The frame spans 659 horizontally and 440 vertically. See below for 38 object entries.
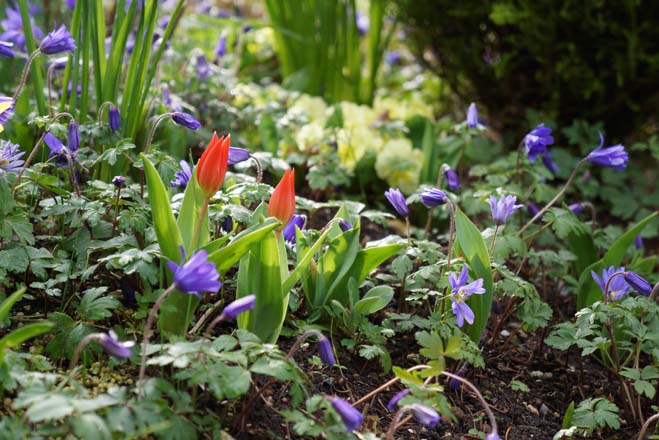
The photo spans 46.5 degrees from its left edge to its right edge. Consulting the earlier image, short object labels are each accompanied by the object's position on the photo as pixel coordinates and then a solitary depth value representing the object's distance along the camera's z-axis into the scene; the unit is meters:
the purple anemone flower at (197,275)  1.52
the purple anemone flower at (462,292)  1.88
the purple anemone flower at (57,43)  2.06
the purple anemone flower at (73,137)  2.08
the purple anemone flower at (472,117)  2.62
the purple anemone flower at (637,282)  1.95
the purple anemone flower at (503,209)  2.09
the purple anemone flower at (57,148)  2.03
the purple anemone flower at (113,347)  1.46
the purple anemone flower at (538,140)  2.36
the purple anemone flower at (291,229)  2.04
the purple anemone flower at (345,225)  2.14
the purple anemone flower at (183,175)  2.02
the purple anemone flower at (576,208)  2.54
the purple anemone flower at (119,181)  1.91
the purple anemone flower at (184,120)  2.07
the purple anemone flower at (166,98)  2.87
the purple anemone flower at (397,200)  2.12
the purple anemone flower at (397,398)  1.63
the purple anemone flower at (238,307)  1.53
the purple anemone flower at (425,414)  1.53
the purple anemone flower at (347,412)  1.51
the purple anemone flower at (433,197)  2.04
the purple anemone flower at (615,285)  2.08
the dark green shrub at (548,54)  3.36
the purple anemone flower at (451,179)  2.43
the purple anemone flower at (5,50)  1.97
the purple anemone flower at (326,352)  1.66
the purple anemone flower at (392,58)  4.81
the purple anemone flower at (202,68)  3.15
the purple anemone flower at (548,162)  2.79
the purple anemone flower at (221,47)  3.40
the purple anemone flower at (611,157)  2.35
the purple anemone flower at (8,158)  1.92
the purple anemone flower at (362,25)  4.41
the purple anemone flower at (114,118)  2.19
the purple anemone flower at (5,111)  1.93
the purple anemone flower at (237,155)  2.02
